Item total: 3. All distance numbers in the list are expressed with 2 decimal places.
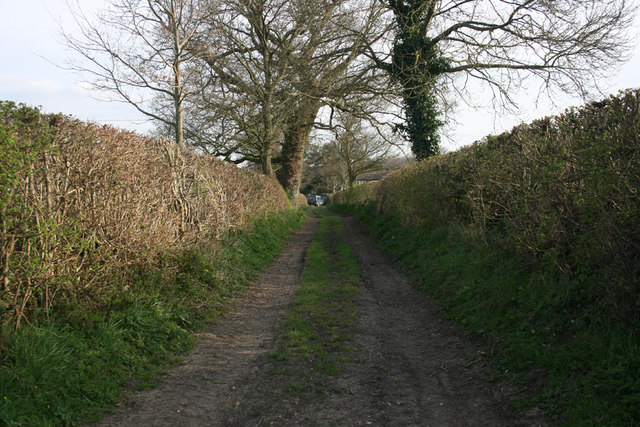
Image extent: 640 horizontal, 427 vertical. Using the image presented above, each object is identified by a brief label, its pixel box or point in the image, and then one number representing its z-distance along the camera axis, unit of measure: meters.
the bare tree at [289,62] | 15.20
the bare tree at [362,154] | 38.88
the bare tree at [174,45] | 9.23
